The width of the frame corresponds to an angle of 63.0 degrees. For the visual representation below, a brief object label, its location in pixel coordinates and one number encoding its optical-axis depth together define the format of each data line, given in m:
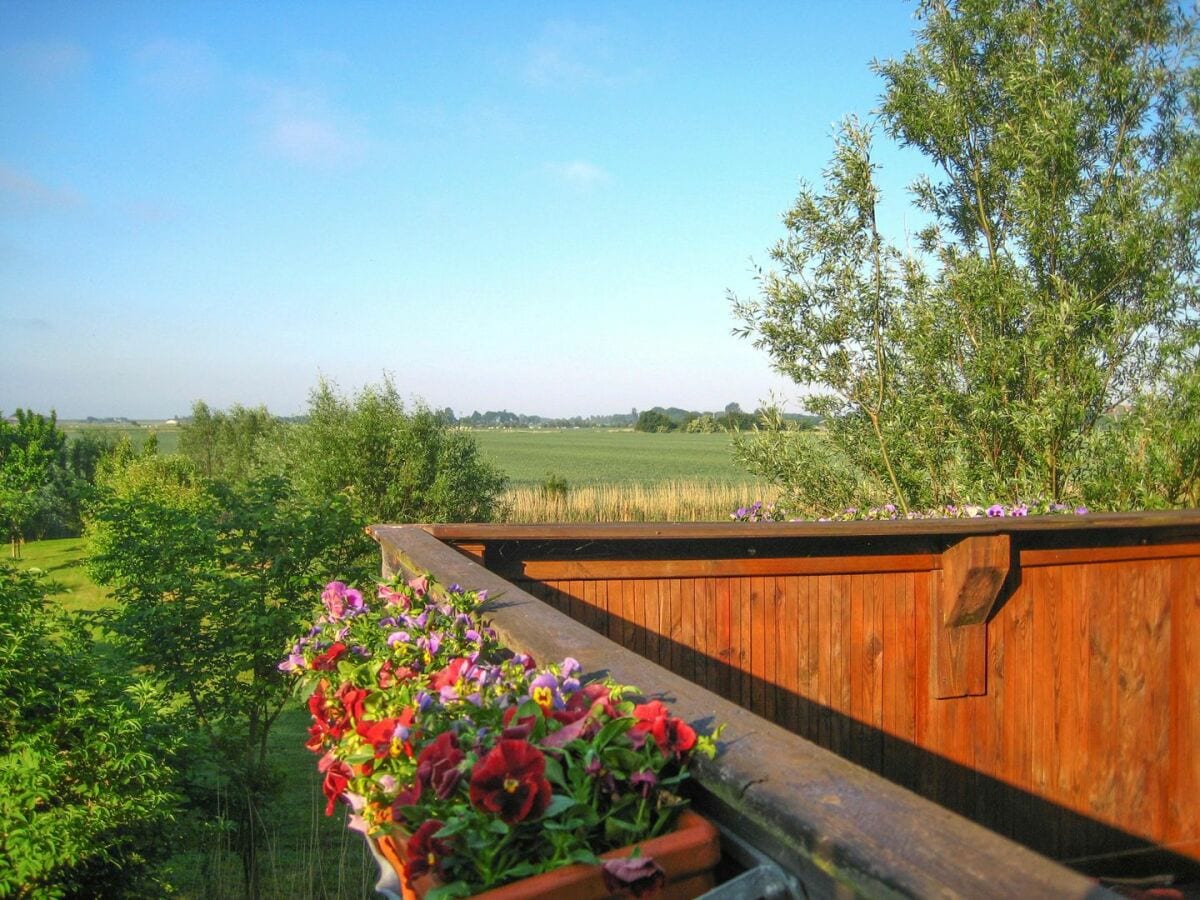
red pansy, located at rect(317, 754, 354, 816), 1.50
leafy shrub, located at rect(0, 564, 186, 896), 2.80
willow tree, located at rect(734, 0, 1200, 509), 7.52
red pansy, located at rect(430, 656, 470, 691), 1.43
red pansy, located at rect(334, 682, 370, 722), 1.55
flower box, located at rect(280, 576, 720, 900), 1.04
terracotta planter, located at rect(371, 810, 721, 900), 1.01
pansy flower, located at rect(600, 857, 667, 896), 1.01
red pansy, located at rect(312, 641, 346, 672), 1.97
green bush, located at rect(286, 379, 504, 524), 14.27
